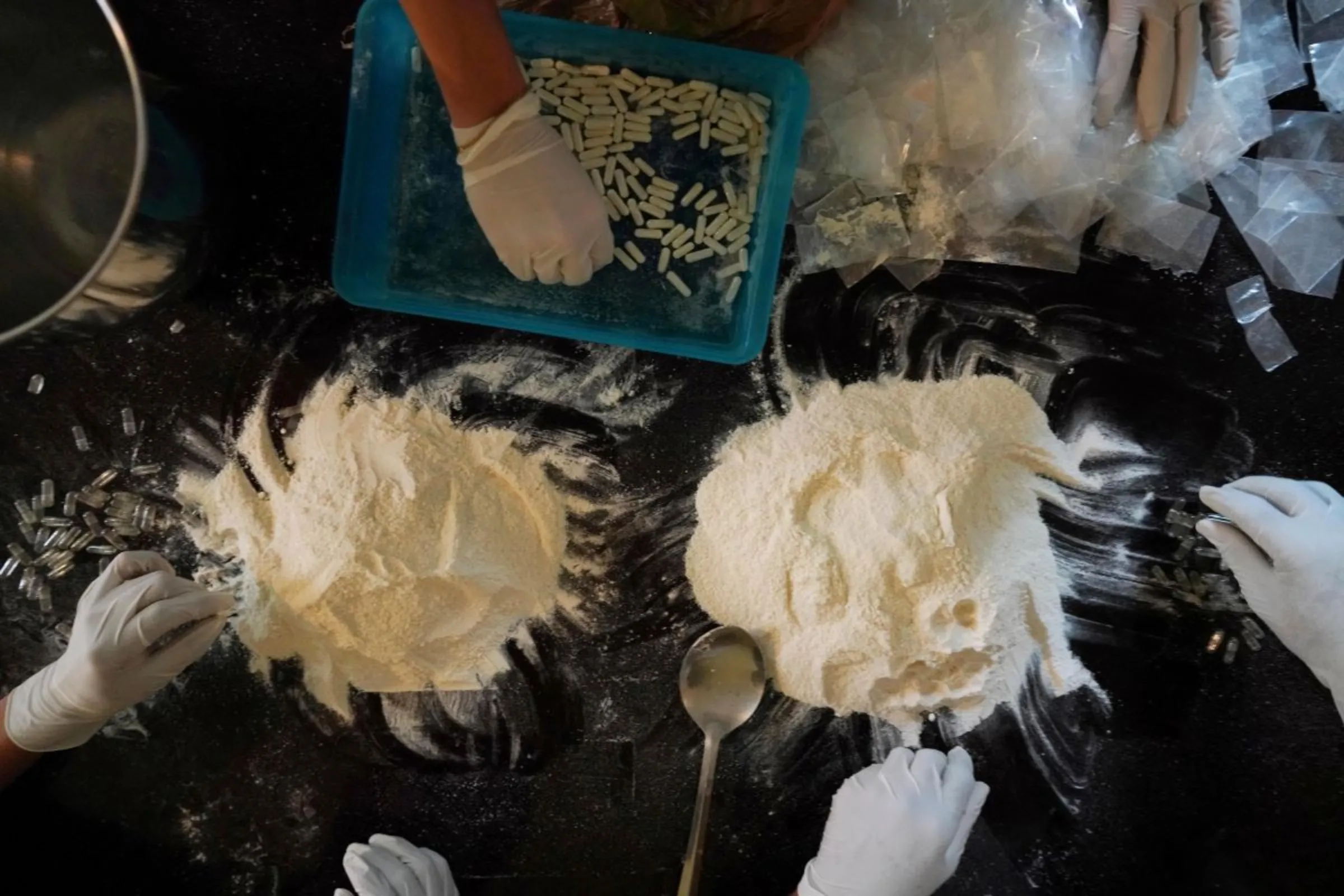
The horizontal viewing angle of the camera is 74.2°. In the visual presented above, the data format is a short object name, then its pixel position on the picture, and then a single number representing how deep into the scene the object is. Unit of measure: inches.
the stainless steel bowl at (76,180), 38.0
